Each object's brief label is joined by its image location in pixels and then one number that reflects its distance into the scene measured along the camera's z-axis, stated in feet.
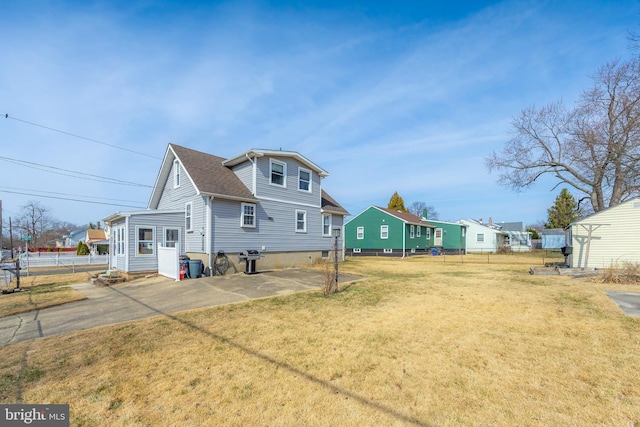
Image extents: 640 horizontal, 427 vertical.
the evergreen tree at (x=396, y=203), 139.03
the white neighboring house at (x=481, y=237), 132.36
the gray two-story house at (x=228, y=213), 42.98
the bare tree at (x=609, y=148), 56.80
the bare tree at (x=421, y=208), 253.49
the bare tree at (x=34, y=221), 185.26
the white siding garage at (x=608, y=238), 43.52
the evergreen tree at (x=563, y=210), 137.69
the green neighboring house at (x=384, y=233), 97.45
